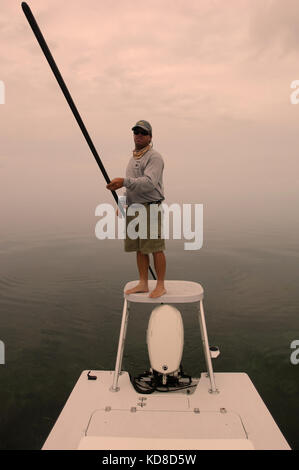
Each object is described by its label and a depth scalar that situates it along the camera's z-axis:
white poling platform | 3.74
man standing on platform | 3.61
